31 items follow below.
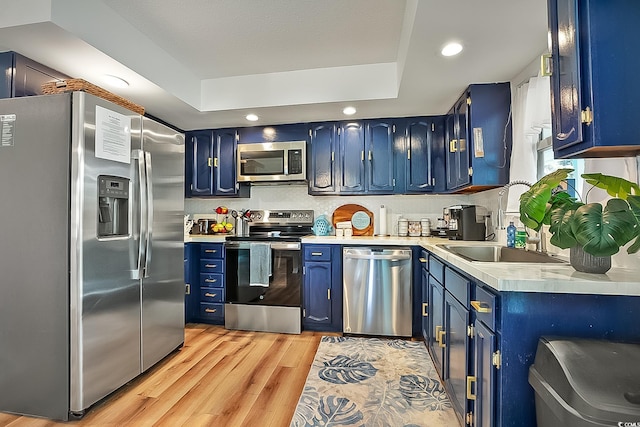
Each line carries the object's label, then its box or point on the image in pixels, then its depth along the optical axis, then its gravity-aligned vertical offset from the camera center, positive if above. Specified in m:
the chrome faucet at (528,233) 1.96 -0.08
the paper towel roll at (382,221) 3.58 -0.02
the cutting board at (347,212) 3.73 +0.09
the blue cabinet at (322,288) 3.13 -0.66
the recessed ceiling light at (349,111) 3.17 +1.08
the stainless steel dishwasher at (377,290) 2.98 -0.66
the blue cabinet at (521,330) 1.11 -0.39
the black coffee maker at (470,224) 2.77 -0.05
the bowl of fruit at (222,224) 3.81 -0.04
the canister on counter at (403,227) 3.56 -0.09
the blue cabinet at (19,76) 2.06 +0.95
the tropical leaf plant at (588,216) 1.04 +0.01
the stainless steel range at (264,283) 3.18 -0.63
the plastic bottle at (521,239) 2.09 -0.13
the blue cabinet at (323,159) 3.53 +0.66
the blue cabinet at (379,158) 3.46 +0.65
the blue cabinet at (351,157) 3.49 +0.67
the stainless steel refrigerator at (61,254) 1.76 -0.18
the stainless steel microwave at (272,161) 3.54 +0.65
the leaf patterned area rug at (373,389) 1.82 -1.10
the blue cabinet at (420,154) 3.39 +0.68
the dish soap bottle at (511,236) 2.17 -0.12
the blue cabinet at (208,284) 3.37 -0.65
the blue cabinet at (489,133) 2.54 +0.67
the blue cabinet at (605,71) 1.12 +0.51
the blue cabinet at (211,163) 3.77 +0.67
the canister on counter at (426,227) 3.45 -0.09
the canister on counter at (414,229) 3.54 -0.11
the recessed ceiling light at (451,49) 1.97 +1.05
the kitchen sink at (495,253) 1.89 -0.23
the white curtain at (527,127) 2.09 +0.62
